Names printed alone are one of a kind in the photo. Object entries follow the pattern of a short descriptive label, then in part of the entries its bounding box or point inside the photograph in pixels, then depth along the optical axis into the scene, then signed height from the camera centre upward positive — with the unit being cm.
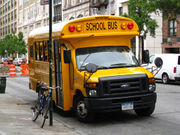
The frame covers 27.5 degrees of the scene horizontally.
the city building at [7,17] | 9912 +1224
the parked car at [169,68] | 2166 -71
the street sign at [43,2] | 909 +138
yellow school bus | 901 -34
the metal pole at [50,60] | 880 -6
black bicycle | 890 -119
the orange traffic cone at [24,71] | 3229 -117
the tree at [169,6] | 2360 +333
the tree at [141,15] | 3089 +356
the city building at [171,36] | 3669 +211
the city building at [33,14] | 6579 +885
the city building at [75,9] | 5262 +744
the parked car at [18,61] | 6087 -52
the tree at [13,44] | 7746 +298
